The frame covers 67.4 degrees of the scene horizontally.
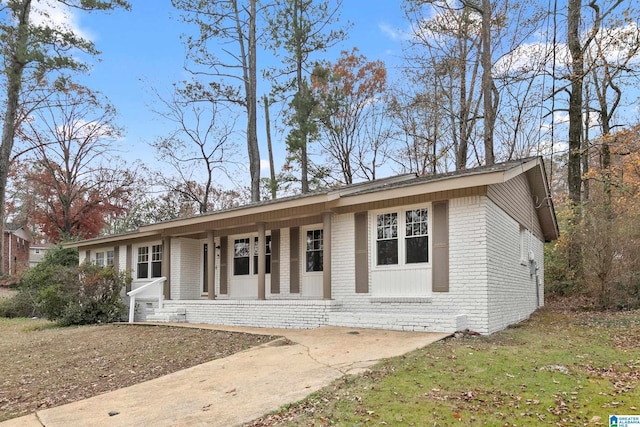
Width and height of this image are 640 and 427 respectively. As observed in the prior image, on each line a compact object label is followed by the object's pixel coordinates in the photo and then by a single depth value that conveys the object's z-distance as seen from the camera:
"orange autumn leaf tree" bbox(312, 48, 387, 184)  27.25
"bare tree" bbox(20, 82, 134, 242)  30.94
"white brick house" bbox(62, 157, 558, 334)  9.70
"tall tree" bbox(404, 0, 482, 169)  21.78
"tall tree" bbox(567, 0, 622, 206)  16.83
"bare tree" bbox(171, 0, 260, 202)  25.19
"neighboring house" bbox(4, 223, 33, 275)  43.58
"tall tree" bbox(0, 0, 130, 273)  23.48
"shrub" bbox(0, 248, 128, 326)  14.86
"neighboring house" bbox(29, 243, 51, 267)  56.95
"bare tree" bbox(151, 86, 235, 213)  29.19
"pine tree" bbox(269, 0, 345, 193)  25.69
